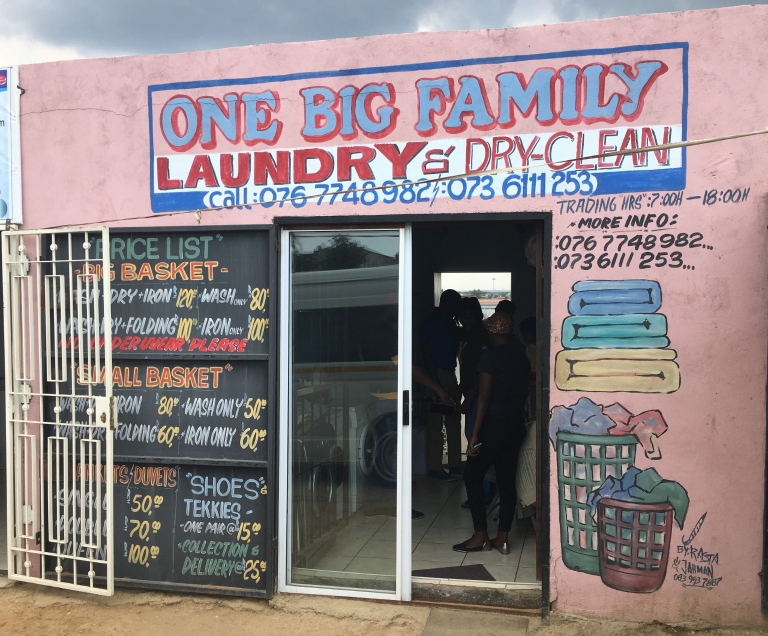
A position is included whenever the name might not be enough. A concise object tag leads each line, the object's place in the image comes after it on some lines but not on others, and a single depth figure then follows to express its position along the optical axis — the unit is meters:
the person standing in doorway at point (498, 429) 5.38
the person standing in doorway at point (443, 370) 7.12
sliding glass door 4.75
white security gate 4.88
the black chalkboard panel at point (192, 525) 4.80
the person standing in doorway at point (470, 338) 7.34
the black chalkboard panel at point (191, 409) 4.80
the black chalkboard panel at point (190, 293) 4.79
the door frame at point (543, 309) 4.41
